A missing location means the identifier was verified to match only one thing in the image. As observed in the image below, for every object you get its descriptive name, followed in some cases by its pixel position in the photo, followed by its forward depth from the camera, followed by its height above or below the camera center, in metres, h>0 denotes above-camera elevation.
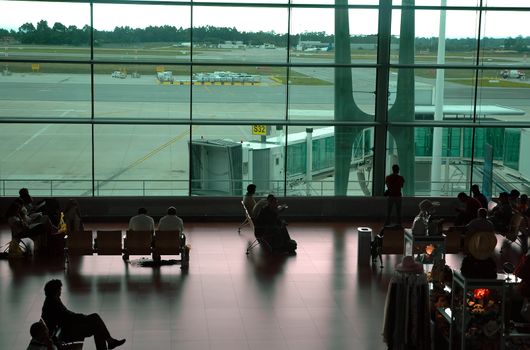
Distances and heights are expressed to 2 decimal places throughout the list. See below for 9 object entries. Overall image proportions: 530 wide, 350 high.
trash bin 15.97 -3.36
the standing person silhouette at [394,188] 19.03 -2.81
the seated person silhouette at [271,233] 16.98 -3.38
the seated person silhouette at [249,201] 18.48 -3.04
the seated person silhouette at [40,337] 9.12 -2.92
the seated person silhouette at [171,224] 15.92 -3.05
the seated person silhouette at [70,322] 10.38 -3.19
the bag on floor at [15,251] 16.05 -3.60
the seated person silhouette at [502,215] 17.52 -3.05
